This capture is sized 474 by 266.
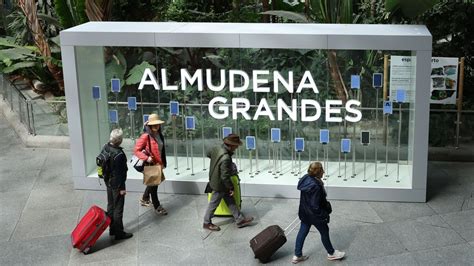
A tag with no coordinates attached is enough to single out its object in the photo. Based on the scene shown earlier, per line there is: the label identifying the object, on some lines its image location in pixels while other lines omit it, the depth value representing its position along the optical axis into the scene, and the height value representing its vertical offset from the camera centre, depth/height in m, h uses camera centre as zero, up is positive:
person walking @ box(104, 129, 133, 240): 9.10 -1.64
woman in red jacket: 10.09 -1.18
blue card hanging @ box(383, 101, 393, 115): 10.77 -0.78
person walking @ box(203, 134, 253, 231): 9.35 -1.64
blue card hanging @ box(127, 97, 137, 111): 11.48 -0.63
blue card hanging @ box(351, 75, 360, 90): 10.66 -0.36
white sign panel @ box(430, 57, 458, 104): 12.94 -0.45
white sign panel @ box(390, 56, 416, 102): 10.38 -0.27
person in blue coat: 8.23 -1.81
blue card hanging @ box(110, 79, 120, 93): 11.56 -0.32
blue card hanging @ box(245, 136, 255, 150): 11.29 -1.34
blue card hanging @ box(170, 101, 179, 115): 11.35 -0.73
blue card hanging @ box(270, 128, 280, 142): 11.18 -1.20
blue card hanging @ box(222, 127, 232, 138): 11.27 -1.12
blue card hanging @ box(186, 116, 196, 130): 11.41 -1.00
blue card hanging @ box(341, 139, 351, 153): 11.02 -1.40
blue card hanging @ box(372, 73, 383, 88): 10.62 -0.34
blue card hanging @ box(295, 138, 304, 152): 11.17 -1.38
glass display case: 10.55 -0.59
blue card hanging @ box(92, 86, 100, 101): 11.56 -0.43
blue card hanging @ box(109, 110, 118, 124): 11.68 -0.86
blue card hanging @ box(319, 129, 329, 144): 10.99 -1.24
